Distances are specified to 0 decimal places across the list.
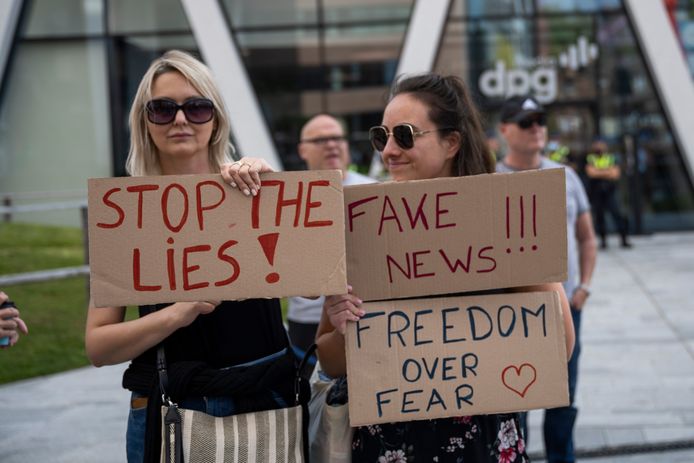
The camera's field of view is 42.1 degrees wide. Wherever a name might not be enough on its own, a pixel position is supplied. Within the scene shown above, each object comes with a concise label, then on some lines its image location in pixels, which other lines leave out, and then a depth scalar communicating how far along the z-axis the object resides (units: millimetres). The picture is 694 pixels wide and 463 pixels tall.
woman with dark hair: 2334
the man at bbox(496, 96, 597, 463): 4340
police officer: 14156
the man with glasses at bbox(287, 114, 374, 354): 5355
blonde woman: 2232
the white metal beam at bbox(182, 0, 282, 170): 16984
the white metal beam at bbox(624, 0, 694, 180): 16141
